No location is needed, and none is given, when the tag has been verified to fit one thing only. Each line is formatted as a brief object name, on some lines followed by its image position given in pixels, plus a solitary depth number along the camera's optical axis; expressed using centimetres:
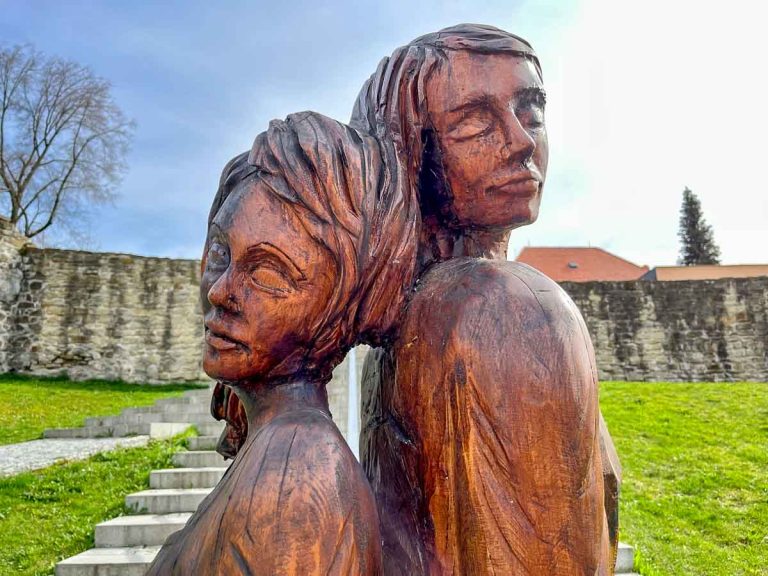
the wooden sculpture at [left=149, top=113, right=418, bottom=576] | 94
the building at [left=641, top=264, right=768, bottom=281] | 2543
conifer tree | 3494
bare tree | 2036
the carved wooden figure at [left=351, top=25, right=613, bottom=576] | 96
